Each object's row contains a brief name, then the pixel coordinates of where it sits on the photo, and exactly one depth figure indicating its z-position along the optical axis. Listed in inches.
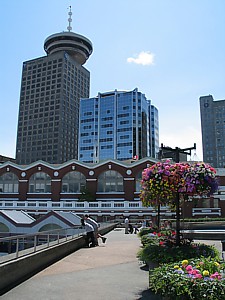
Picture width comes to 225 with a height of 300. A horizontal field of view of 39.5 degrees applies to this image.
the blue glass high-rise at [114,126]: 5108.3
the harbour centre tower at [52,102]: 6176.2
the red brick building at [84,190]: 1653.5
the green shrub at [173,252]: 302.7
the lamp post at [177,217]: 348.3
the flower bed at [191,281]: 188.2
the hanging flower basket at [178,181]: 327.9
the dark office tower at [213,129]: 5477.4
